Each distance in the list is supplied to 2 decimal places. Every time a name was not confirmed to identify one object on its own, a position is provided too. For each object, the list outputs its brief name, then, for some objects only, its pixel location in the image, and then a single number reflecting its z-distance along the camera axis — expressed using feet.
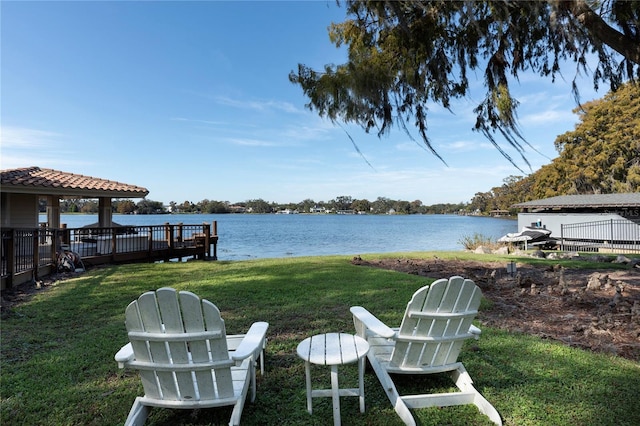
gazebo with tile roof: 31.86
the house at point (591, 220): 54.54
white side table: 7.00
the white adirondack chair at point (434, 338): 7.79
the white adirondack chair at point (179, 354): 6.51
